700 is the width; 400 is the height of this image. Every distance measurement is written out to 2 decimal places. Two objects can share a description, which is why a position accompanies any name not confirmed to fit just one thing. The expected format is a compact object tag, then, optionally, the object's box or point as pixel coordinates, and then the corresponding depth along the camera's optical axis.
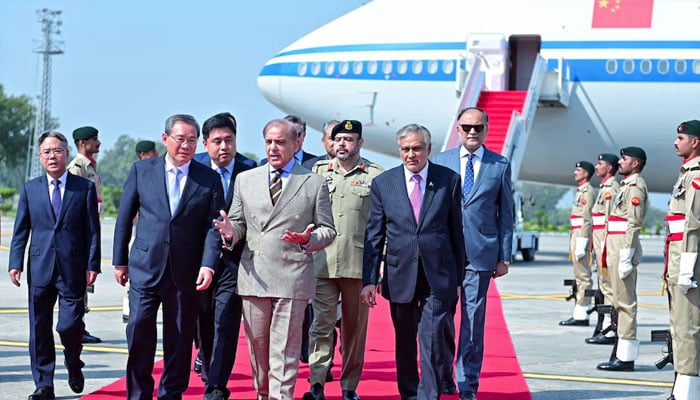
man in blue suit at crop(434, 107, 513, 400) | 12.79
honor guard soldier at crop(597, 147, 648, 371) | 15.09
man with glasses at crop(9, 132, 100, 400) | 12.26
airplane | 36.43
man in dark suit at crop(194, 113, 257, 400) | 11.49
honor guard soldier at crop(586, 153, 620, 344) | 17.87
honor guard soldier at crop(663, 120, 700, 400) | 11.85
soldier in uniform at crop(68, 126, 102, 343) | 16.96
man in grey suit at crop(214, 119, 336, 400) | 10.52
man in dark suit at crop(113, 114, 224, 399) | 10.82
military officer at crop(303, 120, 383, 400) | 12.23
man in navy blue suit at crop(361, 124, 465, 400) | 11.22
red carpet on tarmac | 12.66
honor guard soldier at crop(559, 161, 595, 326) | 20.59
